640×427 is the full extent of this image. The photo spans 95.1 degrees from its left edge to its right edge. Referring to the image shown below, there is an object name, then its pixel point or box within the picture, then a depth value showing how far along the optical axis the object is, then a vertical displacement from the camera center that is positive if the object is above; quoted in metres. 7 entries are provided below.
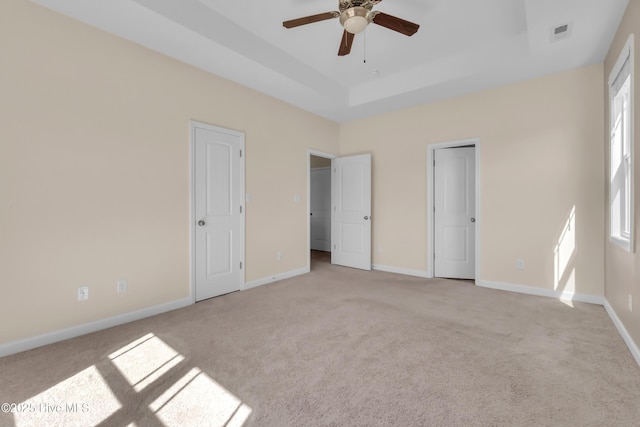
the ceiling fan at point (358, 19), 2.22 +1.56
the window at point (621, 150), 2.37 +0.59
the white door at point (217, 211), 3.47 +0.03
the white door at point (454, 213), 4.50 +0.00
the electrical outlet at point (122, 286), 2.82 -0.71
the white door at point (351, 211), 5.23 +0.04
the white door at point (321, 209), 7.45 +0.10
